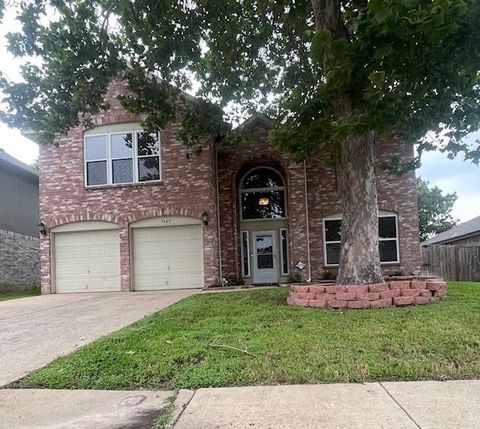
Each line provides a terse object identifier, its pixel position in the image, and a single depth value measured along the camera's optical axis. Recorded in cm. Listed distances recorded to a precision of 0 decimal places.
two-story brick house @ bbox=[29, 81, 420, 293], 1480
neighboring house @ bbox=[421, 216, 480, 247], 2406
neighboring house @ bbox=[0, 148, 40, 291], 1747
